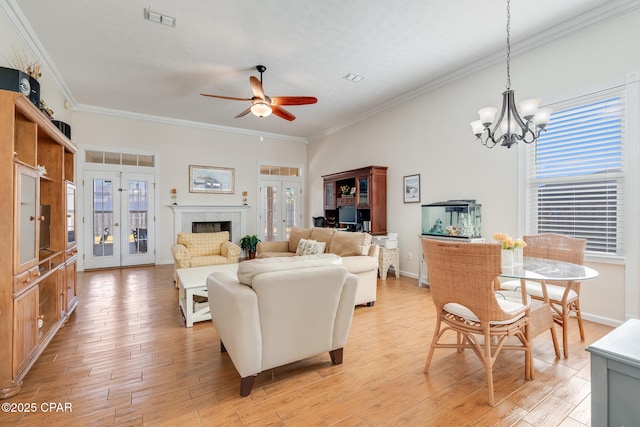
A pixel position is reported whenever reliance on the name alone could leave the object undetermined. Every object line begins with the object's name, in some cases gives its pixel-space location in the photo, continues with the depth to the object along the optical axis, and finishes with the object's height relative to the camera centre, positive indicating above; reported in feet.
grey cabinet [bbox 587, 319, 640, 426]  2.98 -1.77
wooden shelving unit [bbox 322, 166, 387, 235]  18.53 +1.26
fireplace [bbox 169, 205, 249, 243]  21.89 -0.35
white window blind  9.84 +1.44
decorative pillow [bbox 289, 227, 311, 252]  17.53 -1.41
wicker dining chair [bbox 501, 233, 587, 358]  7.95 -2.13
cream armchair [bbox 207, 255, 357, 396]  6.06 -2.15
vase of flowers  7.42 -0.93
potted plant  23.41 -2.50
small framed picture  16.80 +1.43
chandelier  8.12 +2.77
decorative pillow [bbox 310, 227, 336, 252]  15.46 -1.23
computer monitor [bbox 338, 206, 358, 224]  20.66 -0.17
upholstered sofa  12.01 -1.84
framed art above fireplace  22.68 +2.64
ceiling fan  12.31 +4.82
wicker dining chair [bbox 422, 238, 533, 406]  6.03 -1.90
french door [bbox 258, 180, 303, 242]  25.63 +0.42
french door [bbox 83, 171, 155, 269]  19.54 -0.43
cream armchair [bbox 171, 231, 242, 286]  14.57 -1.97
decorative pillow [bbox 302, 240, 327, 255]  14.87 -1.78
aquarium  13.56 -0.30
